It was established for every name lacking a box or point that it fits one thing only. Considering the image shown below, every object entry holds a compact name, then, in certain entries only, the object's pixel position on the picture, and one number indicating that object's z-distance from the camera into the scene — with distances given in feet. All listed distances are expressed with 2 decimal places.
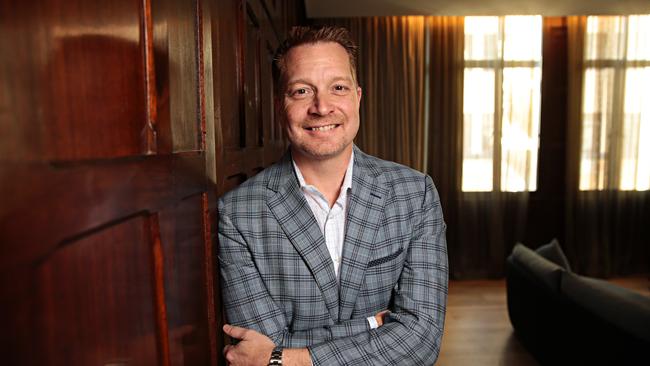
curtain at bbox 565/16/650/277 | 16.19
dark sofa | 7.12
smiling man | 3.82
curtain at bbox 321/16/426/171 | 16.10
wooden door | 1.15
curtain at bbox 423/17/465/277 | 16.10
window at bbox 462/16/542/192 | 16.14
